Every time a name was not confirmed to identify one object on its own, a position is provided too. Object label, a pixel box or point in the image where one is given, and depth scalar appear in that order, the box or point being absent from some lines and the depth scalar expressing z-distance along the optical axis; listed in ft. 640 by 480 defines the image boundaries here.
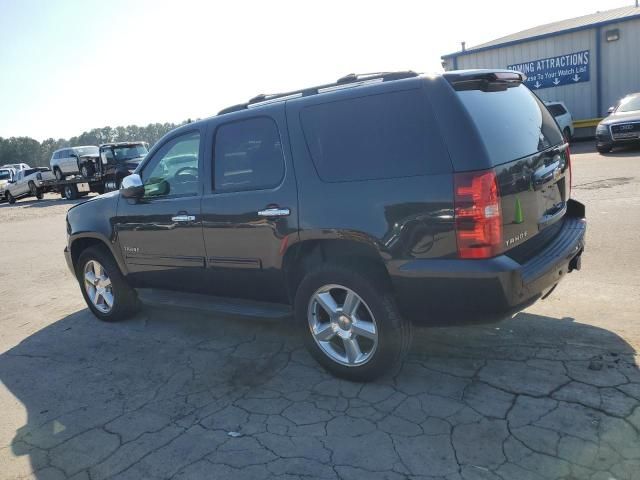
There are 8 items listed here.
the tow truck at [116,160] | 69.97
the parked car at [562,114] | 64.85
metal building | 69.77
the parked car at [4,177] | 102.89
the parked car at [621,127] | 47.01
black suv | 9.95
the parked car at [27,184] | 90.56
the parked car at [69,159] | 80.37
